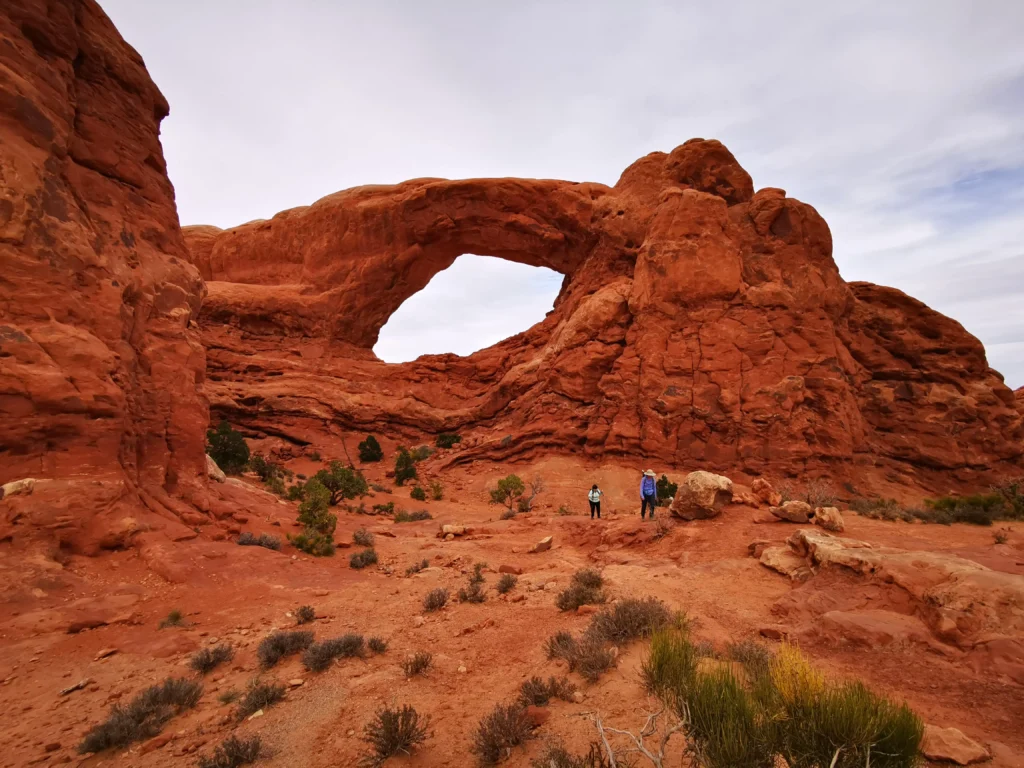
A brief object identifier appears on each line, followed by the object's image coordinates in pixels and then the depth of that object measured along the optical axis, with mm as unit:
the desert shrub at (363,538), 11352
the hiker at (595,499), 14188
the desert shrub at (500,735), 3615
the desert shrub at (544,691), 4293
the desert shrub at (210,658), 5383
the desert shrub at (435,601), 7266
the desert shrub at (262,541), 9680
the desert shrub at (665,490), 17375
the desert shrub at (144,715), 3998
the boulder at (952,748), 3209
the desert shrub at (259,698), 4508
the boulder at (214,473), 12618
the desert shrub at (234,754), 3678
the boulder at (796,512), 9625
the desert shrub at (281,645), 5531
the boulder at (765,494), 11031
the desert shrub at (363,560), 9844
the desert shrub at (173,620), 6441
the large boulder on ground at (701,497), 10406
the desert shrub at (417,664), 5125
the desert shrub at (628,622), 5309
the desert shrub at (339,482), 16406
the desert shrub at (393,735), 3770
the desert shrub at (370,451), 27688
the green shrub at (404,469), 24047
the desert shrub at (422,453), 27484
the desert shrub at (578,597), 6734
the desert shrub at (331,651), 5273
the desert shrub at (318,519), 10477
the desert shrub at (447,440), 28719
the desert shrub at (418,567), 9430
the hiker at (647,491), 12383
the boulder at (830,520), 8859
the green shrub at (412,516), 15723
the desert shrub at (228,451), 19031
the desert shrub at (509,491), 19452
